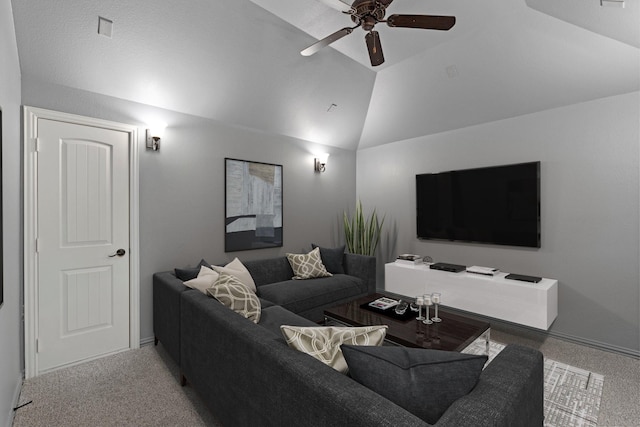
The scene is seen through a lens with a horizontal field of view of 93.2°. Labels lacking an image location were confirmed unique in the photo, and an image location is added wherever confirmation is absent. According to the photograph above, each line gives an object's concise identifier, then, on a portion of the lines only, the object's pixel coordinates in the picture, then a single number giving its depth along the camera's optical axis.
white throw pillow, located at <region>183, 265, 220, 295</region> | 2.53
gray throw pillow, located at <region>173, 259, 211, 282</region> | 2.86
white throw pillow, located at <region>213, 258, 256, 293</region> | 3.06
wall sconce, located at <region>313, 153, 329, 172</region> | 4.62
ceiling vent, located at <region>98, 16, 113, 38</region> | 2.31
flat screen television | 3.35
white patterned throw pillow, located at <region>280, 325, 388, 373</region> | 1.26
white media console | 2.91
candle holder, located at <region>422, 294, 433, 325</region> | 2.42
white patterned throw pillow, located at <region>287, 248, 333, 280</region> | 3.86
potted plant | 4.69
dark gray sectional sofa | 0.94
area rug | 1.95
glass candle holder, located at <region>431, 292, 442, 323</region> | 2.39
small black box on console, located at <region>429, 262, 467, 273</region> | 3.55
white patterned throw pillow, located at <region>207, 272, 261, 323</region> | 2.19
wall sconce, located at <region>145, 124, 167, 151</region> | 3.03
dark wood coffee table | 2.14
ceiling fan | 1.94
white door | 2.53
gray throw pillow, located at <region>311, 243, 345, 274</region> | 4.16
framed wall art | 3.69
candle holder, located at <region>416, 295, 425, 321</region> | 2.44
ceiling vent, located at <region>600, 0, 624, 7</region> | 2.03
